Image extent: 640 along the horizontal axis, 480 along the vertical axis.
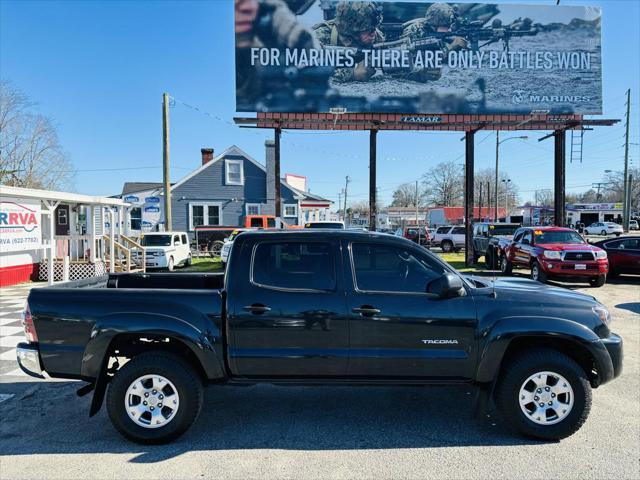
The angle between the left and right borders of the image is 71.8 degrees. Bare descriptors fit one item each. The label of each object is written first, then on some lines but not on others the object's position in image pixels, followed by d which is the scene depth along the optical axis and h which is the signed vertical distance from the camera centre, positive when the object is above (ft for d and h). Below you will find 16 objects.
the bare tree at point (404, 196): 392.68 +27.66
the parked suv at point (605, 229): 172.98 -1.52
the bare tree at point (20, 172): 98.37 +13.29
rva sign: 40.57 +0.26
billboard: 55.83 +21.89
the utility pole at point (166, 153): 63.62 +10.69
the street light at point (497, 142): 131.07 +24.67
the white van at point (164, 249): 59.57 -3.07
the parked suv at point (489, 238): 55.21 -1.67
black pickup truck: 12.46 -3.29
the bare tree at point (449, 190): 315.99 +25.84
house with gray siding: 98.43 +7.54
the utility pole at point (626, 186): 140.87 +13.40
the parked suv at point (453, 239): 90.17 -2.70
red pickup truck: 40.83 -2.92
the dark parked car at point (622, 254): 46.75 -3.07
